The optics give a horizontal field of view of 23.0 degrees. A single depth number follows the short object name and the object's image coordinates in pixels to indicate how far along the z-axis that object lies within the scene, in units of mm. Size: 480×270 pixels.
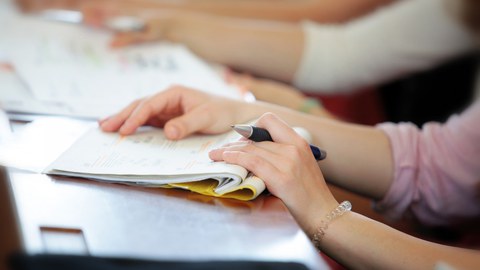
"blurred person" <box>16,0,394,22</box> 2274
